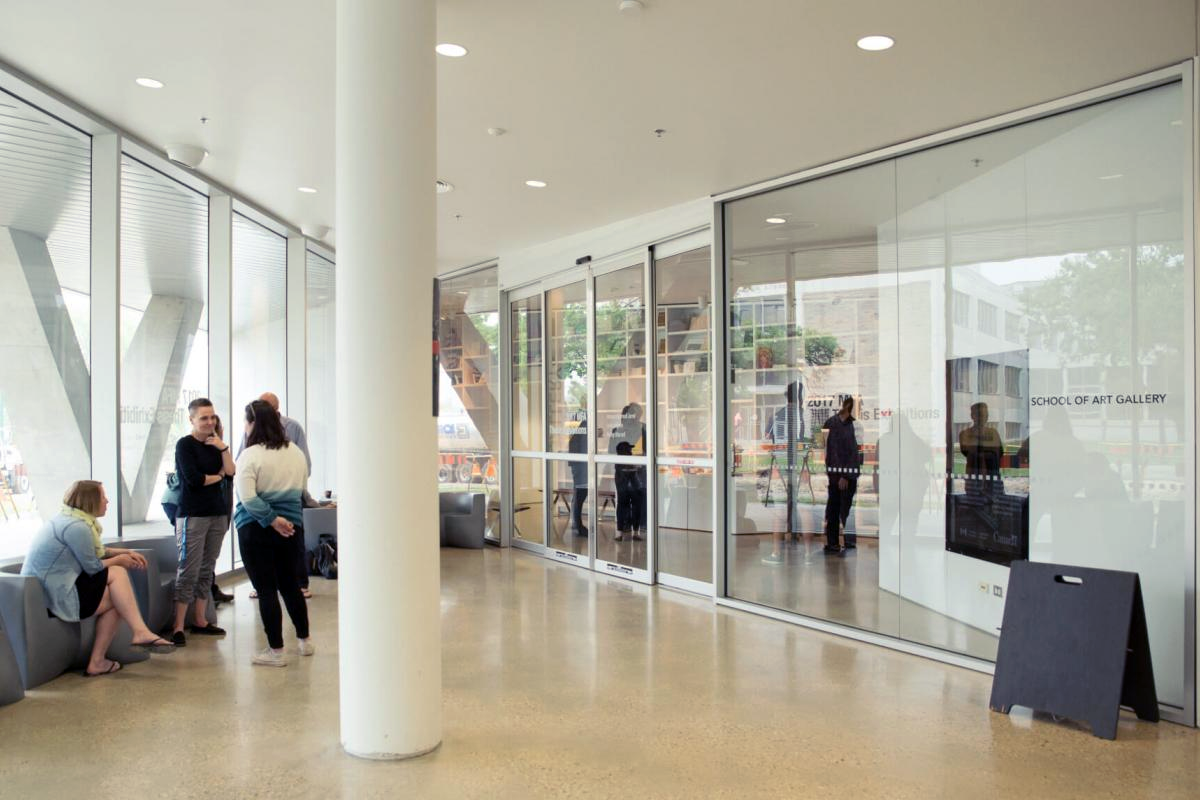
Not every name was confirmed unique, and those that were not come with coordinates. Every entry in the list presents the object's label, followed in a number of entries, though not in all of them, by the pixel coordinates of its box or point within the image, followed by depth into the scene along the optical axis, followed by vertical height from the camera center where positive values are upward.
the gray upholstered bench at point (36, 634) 4.58 -1.19
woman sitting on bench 4.79 -0.88
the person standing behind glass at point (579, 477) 9.04 -0.66
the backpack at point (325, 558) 8.37 -1.37
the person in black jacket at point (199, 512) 5.75 -0.64
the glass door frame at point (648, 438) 8.02 -0.23
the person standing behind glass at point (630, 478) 8.26 -0.62
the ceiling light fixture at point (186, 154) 6.14 +1.81
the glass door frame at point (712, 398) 7.19 +0.17
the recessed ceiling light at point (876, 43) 4.27 +1.78
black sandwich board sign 4.23 -1.17
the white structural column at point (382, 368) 3.71 +0.19
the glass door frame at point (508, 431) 10.35 -0.21
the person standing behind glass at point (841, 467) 6.13 -0.39
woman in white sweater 5.11 -0.58
